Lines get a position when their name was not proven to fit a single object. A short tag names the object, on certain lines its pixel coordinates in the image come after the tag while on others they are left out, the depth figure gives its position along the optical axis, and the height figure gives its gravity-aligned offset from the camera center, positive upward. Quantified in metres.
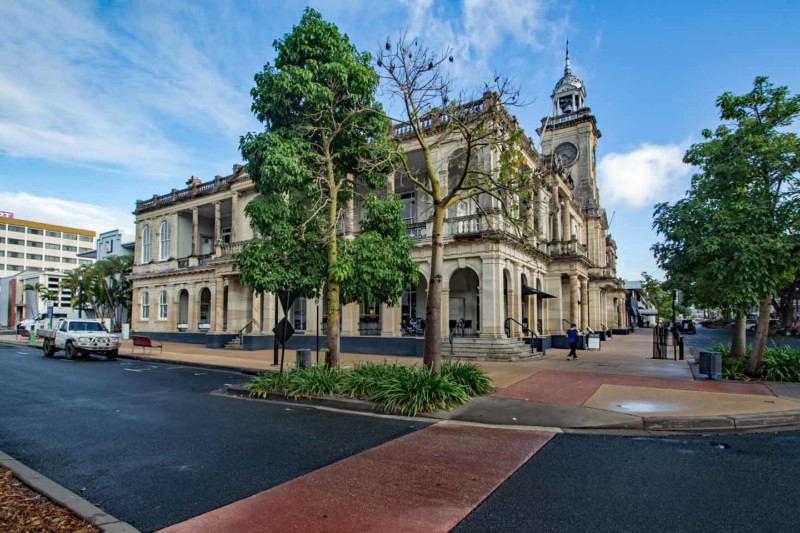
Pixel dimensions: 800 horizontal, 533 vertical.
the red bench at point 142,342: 21.11 -1.79
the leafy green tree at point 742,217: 11.33 +2.28
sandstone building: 19.98 +1.91
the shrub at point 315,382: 10.33 -1.83
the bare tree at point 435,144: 10.09 +3.43
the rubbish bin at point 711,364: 12.27 -1.67
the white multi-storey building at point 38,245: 95.62 +12.93
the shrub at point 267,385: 10.88 -1.97
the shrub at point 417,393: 8.87 -1.81
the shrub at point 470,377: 10.22 -1.69
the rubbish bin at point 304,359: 12.61 -1.55
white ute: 19.95 -1.60
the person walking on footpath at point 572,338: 17.94 -1.37
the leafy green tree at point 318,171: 11.45 +3.40
